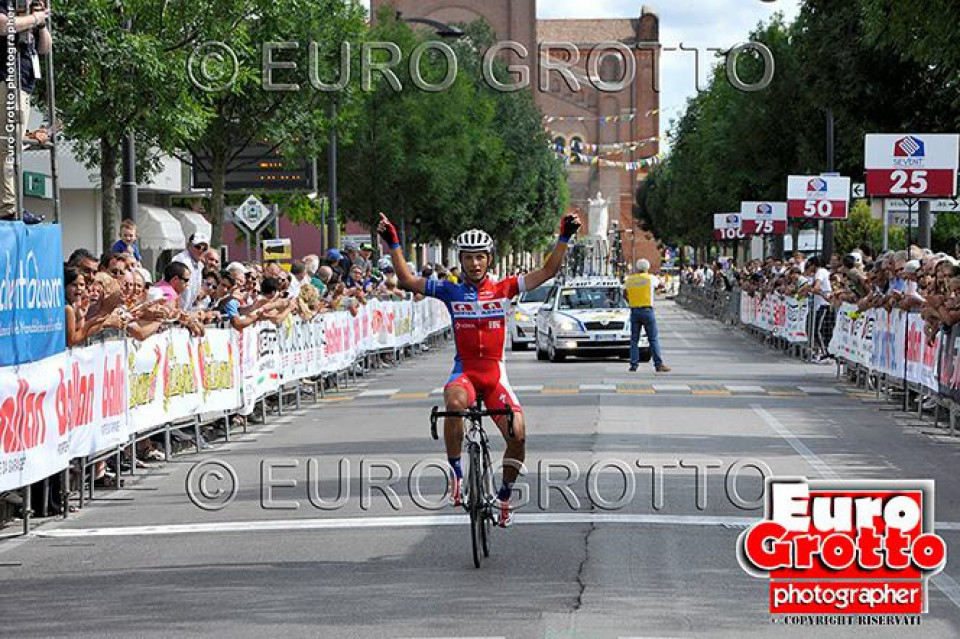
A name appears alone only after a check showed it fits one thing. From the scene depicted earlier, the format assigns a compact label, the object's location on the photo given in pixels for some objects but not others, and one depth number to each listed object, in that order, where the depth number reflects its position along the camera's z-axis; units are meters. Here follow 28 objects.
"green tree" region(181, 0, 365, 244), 36.38
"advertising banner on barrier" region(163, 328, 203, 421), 17.45
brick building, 143.00
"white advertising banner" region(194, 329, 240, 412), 19.05
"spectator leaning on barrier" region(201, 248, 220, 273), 22.70
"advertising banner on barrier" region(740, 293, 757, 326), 49.50
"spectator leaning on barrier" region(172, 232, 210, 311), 21.55
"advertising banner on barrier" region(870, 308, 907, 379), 23.56
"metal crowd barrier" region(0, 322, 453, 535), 13.95
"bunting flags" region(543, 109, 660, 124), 161.38
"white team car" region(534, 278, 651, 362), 36.00
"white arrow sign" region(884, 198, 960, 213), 46.88
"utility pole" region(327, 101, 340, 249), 48.22
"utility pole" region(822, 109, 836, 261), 47.69
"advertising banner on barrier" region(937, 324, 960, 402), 19.52
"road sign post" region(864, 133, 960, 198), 30.62
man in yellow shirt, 31.34
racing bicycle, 10.77
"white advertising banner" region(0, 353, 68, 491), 12.14
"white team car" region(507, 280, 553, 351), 43.41
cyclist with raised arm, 11.82
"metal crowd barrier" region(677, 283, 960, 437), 20.73
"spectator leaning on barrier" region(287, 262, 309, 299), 26.22
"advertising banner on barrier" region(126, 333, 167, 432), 16.05
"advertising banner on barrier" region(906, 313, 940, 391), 21.05
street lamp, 56.12
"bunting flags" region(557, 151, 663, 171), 128.82
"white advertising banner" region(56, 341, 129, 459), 13.65
